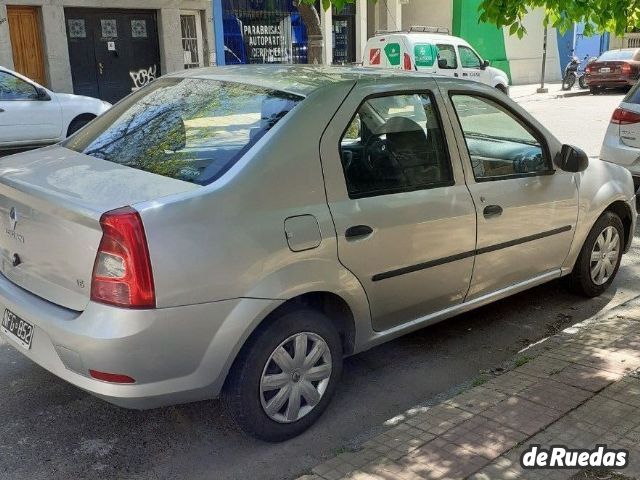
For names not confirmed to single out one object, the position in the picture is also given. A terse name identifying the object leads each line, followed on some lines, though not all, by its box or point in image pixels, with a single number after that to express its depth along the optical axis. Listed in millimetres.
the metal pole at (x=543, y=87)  24531
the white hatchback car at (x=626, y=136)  7633
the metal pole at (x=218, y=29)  19047
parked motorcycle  25047
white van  17453
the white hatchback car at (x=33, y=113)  10305
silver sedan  2707
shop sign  20547
